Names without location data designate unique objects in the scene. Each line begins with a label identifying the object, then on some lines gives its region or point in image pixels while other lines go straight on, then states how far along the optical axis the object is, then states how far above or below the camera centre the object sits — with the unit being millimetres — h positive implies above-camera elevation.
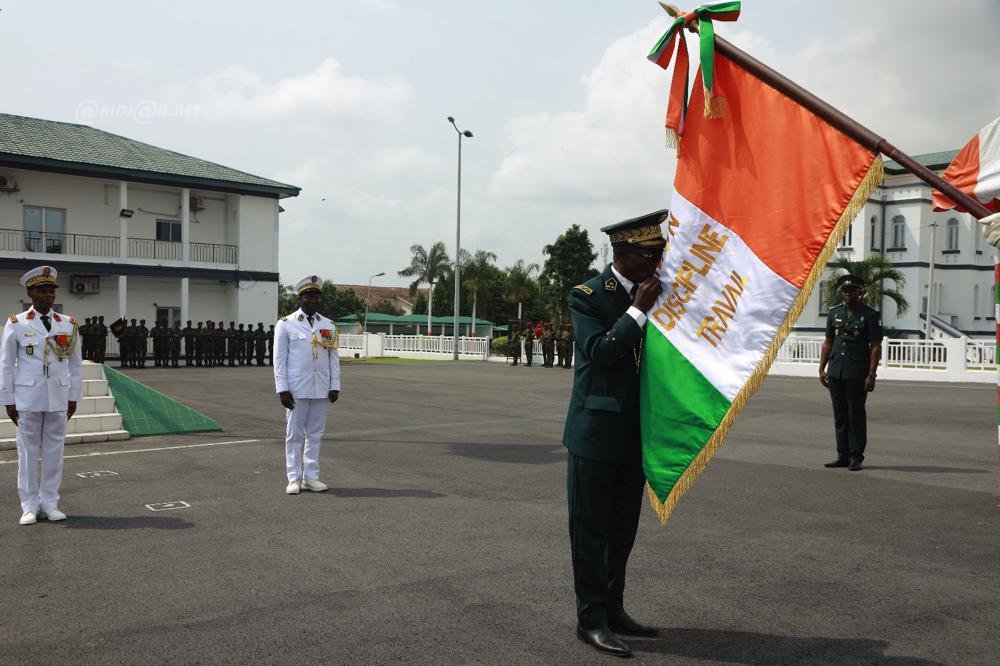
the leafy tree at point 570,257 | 63875 +5396
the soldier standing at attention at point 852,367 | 9039 -425
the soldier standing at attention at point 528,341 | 35812 -694
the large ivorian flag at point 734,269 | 3738 +275
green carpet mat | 11422 -1305
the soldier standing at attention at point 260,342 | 31906 -783
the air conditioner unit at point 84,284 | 33469 +1468
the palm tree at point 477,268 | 65438 +4555
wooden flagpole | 3123 +914
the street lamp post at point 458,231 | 40000 +4741
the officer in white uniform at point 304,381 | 7707 -562
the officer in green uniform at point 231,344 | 30844 -867
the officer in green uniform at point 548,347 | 33625 -887
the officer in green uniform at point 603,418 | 3873 -443
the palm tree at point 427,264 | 64875 +4785
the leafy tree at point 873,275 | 40469 +2745
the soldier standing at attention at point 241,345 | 31266 -889
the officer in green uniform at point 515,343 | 36625 -807
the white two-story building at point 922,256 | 48000 +4492
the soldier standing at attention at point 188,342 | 29891 -768
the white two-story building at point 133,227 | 32625 +4073
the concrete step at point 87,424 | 10281 -1365
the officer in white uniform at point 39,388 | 6539 -559
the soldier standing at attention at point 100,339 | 27217 -635
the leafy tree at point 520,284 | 67625 +3425
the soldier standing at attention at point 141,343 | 28609 -788
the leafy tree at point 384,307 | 104000 +2123
